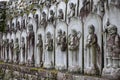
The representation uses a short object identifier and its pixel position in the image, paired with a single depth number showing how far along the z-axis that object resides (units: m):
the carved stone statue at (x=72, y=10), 7.18
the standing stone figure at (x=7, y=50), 10.37
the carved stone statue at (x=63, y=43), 6.67
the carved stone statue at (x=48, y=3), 8.34
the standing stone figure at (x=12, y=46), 9.93
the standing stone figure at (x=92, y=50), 5.58
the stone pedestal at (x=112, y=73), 4.91
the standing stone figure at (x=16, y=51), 9.45
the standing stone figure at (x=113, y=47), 5.02
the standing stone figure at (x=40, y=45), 7.84
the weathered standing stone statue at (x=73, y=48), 6.17
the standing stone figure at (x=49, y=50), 7.29
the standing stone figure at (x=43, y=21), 7.79
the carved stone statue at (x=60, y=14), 7.44
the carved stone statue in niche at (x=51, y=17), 7.71
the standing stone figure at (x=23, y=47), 9.01
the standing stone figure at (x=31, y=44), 8.37
